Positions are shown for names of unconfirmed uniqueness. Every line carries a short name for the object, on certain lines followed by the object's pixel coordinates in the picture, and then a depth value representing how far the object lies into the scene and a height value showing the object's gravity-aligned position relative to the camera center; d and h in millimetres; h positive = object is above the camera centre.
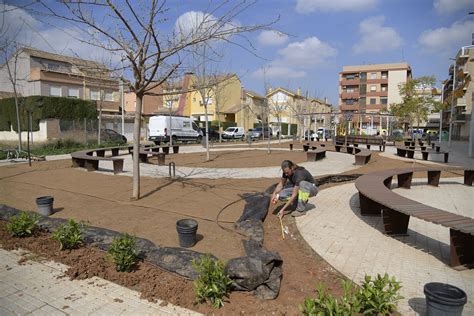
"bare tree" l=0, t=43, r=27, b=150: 16109 +3423
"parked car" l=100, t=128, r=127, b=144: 27672 -819
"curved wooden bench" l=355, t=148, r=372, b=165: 13891 -1183
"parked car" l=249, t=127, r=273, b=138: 41562 -557
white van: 30156 -174
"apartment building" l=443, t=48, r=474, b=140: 52781 +5617
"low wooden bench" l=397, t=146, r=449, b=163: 15544 -1215
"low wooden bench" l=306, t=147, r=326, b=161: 15188 -1179
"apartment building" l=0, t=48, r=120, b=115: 35750 +4633
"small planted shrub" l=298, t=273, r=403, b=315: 2668 -1359
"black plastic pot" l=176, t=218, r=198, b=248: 4582 -1375
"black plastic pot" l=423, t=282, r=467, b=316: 2665 -1305
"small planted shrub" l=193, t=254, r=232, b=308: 3135 -1407
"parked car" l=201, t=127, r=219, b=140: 37653 -785
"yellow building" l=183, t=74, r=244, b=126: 52062 +2875
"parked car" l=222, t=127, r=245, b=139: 40031 -646
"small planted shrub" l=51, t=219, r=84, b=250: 4355 -1351
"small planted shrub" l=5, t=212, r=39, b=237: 4867 -1378
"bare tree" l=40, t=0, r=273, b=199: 6371 +1388
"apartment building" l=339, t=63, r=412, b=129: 72500 +8971
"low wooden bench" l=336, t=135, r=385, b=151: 27497 -944
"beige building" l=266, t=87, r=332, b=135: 47719 +3293
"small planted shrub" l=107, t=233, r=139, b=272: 3769 -1375
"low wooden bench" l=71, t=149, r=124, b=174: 11211 -1204
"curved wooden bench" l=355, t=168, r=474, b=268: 4012 -1068
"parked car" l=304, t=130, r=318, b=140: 38112 -1016
